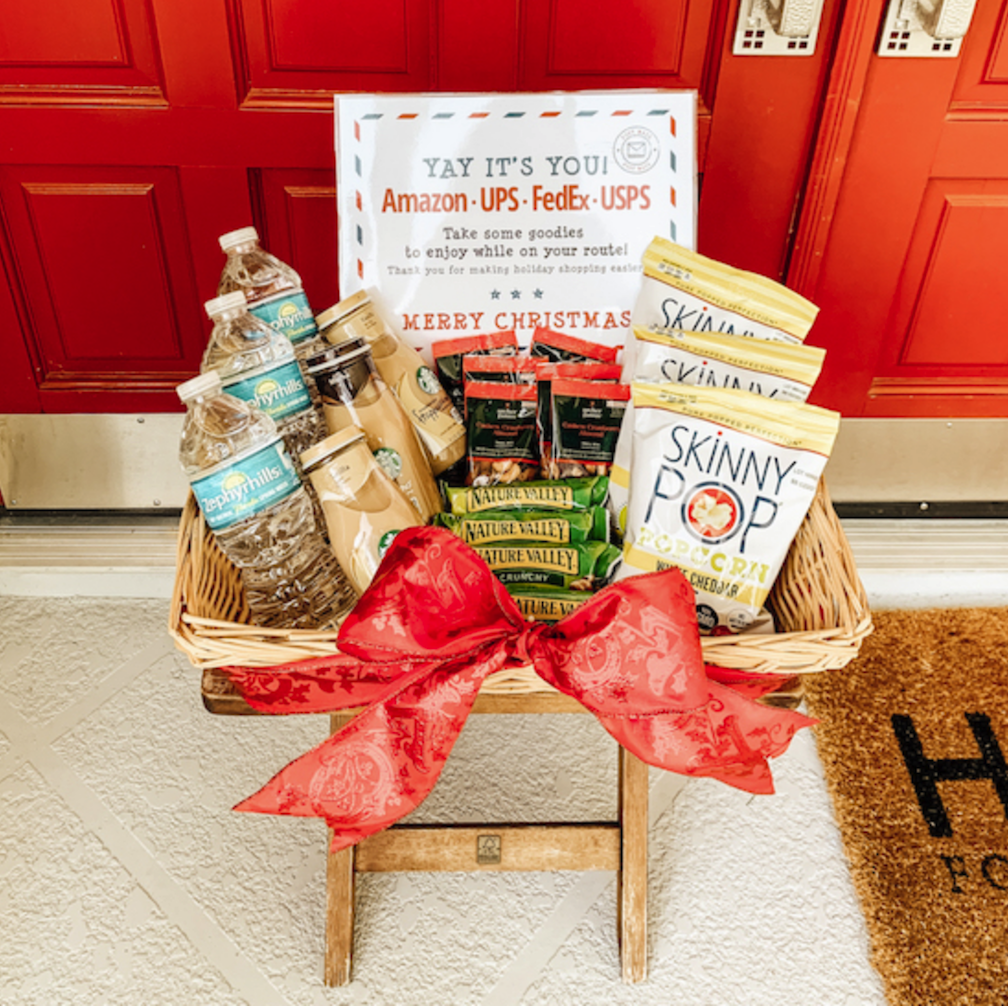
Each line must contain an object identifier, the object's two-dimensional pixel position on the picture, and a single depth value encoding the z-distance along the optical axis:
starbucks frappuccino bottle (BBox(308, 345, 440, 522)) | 1.04
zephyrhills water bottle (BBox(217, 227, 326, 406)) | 1.05
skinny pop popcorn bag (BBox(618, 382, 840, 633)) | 0.91
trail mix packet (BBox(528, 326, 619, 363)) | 1.13
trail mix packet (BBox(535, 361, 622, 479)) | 1.09
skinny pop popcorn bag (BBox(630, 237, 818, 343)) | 1.02
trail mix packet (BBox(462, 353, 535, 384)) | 1.11
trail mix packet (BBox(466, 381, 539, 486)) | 1.10
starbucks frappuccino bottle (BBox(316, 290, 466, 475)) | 1.08
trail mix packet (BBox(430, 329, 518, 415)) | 1.13
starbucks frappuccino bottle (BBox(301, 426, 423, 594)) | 0.96
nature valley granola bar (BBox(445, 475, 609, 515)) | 1.04
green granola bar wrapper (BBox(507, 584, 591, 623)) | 0.95
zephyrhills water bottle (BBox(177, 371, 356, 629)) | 0.87
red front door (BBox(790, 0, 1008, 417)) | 1.34
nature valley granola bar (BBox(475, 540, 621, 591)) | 0.99
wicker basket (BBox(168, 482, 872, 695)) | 0.80
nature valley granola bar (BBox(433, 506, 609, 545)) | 1.01
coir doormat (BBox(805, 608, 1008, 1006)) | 1.13
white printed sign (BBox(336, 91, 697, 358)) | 1.09
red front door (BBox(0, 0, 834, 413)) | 1.28
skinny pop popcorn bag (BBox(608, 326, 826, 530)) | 0.96
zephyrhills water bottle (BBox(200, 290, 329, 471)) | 0.96
